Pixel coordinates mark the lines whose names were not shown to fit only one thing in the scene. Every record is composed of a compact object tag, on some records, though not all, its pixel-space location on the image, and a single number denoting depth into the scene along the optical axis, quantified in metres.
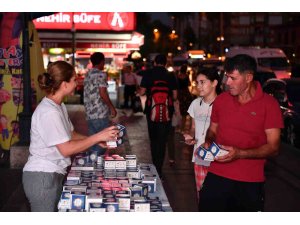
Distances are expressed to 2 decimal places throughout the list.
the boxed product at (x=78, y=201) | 2.91
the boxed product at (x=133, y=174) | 3.49
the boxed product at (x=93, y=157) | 3.81
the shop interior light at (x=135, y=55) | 30.83
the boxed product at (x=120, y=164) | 3.61
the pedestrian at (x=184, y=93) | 11.05
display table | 2.91
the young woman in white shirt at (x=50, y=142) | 3.25
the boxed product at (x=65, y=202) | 2.91
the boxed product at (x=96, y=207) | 2.84
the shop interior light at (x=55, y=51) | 22.44
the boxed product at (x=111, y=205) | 2.86
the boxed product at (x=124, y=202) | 2.91
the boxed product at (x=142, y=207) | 2.90
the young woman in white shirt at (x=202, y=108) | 4.34
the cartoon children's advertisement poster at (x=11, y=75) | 8.07
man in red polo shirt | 3.45
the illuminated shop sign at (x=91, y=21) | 16.34
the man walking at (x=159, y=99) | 6.31
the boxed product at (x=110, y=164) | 3.62
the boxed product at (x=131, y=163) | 3.66
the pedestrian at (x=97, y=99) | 6.26
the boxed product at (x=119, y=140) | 3.37
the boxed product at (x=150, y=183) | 3.30
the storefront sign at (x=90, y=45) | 17.33
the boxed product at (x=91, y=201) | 2.88
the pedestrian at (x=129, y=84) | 16.19
